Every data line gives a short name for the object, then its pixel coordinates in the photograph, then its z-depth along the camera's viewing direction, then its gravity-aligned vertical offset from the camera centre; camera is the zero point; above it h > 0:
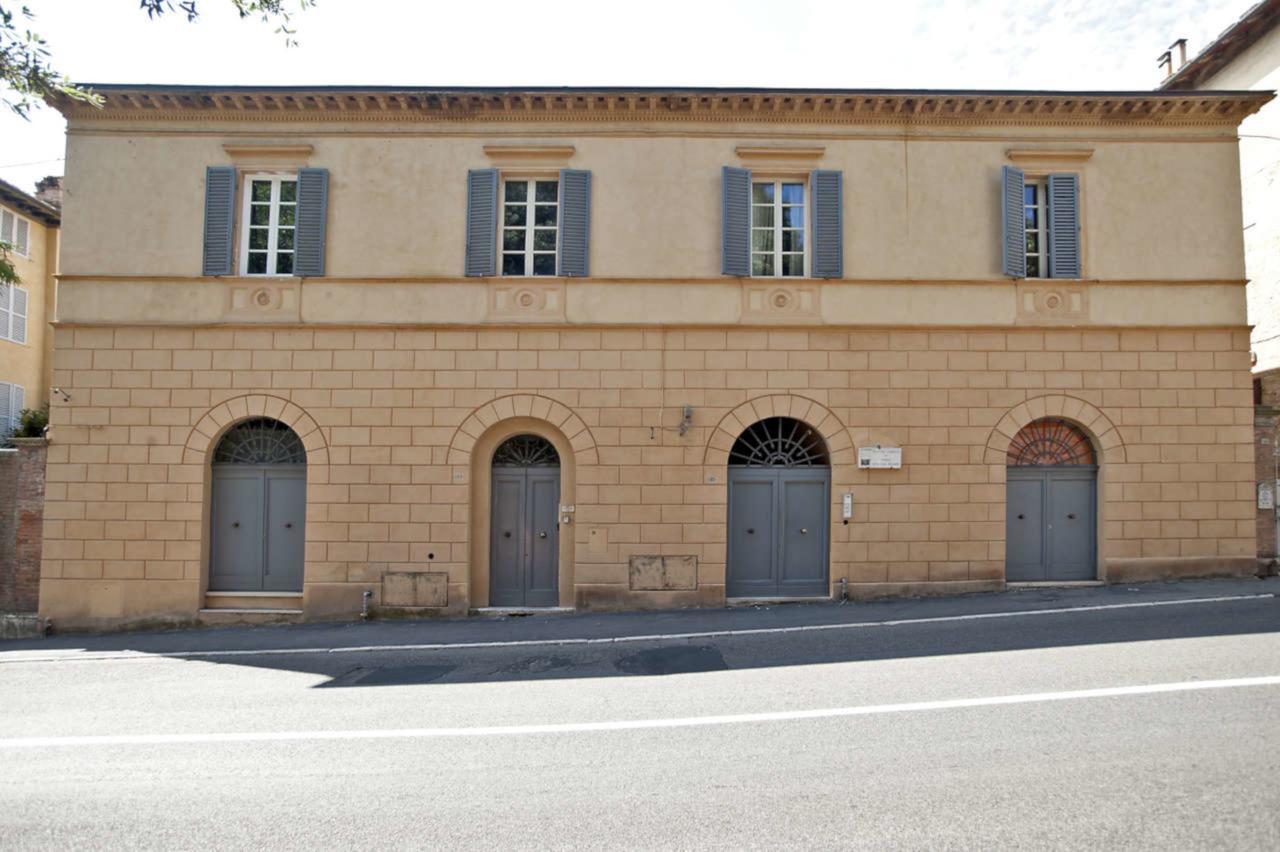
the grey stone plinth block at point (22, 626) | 12.05 -2.35
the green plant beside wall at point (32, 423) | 16.28 +0.93
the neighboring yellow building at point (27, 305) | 19.89 +4.22
